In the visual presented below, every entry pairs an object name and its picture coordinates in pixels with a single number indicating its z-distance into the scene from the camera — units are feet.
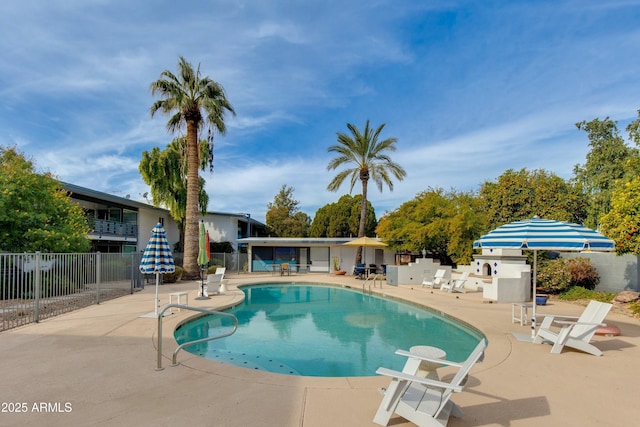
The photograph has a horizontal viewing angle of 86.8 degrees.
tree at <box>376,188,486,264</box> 63.21
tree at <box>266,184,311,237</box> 144.05
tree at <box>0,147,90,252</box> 38.23
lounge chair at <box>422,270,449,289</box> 52.54
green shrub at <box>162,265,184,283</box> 58.95
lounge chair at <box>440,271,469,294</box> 48.16
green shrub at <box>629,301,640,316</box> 32.14
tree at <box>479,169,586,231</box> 66.74
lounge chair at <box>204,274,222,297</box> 45.10
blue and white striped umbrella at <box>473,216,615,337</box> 20.01
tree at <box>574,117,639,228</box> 75.87
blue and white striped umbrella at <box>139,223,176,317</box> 29.76
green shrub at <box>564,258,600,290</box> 44.68
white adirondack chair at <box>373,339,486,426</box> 10.94
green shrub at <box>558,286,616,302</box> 40.19
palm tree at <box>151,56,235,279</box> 58.75
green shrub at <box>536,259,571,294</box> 43.93
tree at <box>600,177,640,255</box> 32.83
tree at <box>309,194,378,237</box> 135.44
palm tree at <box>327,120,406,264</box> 78.89
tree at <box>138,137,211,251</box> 78.97
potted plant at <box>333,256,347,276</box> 87.51
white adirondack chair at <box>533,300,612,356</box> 19.77
